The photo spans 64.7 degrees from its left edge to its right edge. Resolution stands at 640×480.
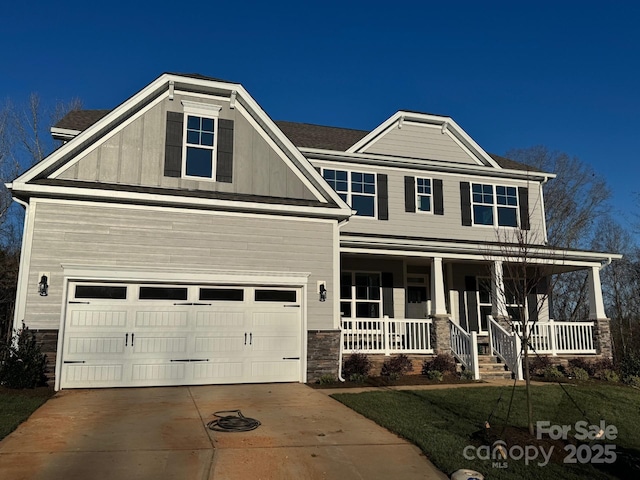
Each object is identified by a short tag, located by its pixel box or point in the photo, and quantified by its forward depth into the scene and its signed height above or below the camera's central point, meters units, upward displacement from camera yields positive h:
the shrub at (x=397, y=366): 12.81 -1.03
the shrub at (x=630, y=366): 13.68 -1.07
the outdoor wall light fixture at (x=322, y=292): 11.93 +0.79
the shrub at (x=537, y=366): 13.96 -1.09
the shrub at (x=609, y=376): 13.59 -1.33
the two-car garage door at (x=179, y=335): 10.24 -0.19
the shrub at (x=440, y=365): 13.05 -1.00
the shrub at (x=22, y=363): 9.39 -0.69
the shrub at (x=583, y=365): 14.27 -1.09
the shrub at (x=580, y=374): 13.39 -1.26
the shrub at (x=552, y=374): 13.39 -1.26
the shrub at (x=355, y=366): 12.37 -0.97
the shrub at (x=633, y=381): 12.95 -1.40
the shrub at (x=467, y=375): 12.75 -1.22
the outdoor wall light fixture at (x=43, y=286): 9.98 +0.77
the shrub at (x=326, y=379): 11.41 -1.19
